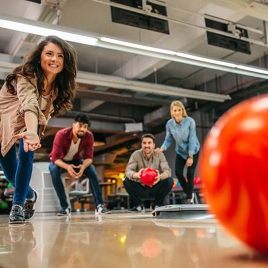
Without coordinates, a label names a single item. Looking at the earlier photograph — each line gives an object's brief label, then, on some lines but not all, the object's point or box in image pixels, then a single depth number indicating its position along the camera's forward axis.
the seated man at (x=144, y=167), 4.70
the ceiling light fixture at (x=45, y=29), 4.66
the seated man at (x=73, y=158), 4.08
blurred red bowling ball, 0.68
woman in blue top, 4.45
